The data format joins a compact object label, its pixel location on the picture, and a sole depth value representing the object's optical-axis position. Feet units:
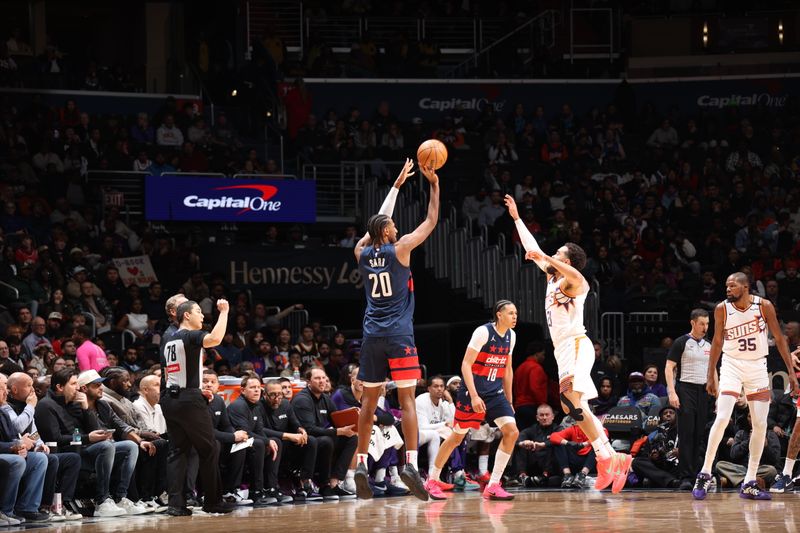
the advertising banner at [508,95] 91.40
